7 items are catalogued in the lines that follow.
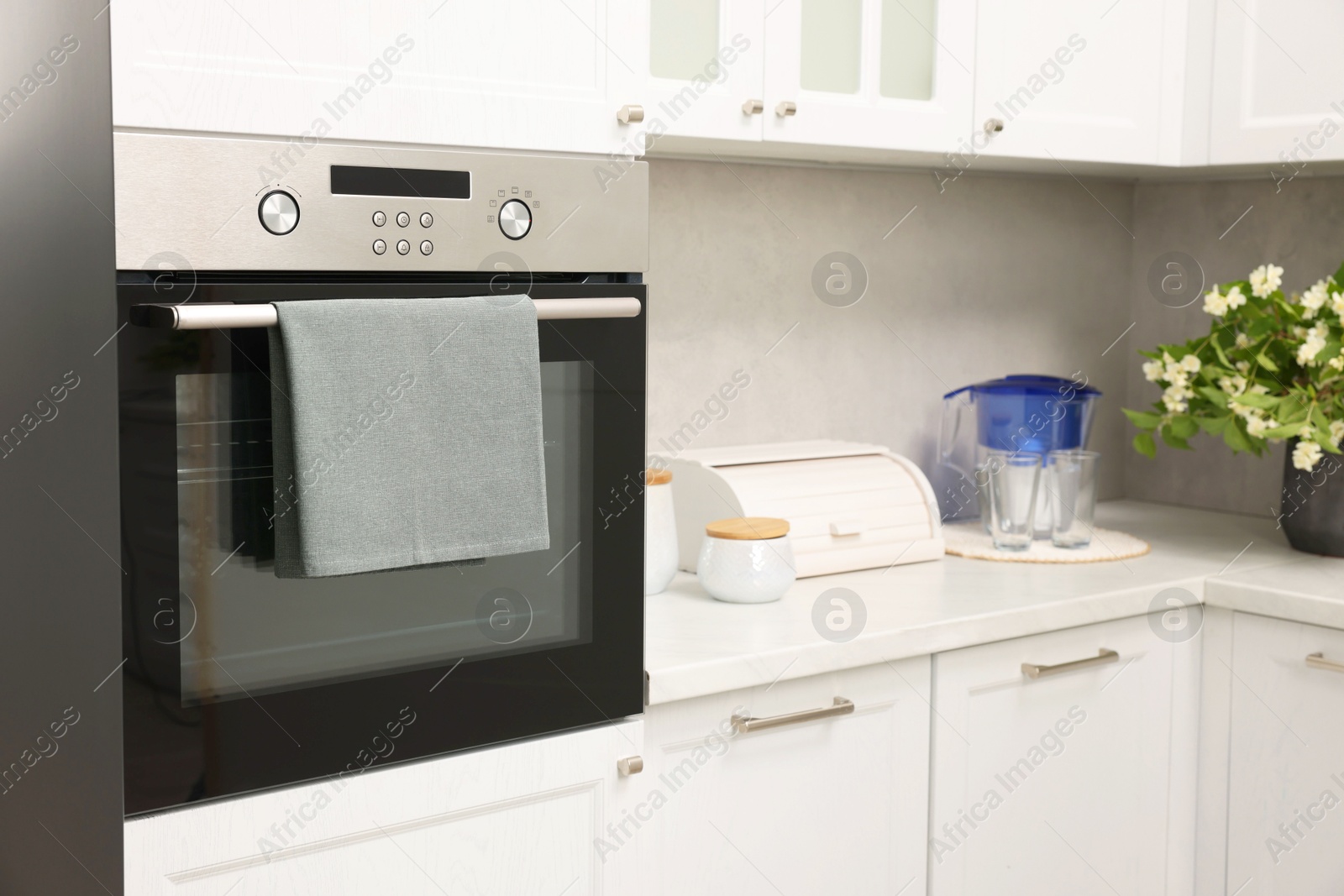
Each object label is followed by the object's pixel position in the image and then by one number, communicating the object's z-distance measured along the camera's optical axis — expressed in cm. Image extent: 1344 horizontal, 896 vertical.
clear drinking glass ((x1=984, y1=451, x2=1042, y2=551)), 195
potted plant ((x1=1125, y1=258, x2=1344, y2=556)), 180
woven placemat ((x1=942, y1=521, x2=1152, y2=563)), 189
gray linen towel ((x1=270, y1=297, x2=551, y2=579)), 103
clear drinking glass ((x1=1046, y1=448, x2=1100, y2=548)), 196
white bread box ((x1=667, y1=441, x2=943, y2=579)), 176
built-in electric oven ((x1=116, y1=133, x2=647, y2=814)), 100
